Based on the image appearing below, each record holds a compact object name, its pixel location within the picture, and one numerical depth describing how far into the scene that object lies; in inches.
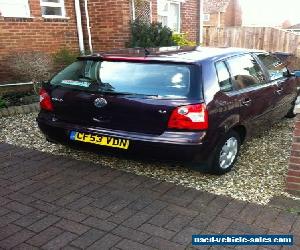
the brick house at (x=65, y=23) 328.5
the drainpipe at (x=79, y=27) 382.3
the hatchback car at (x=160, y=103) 151.3
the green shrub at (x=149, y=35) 384.2
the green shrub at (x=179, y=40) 413.4
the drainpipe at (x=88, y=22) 388.7
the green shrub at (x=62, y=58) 360.8
